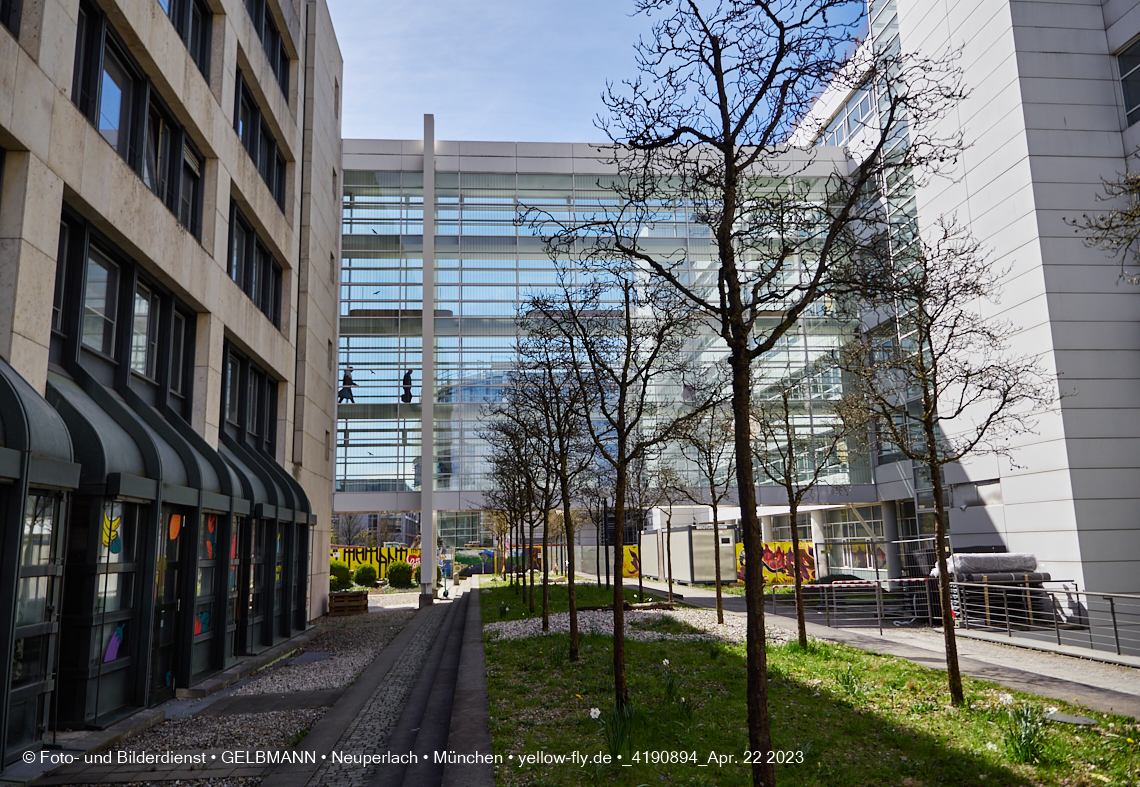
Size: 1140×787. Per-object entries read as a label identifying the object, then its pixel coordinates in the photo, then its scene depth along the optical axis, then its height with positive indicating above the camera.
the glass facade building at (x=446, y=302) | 39.50 +12.41
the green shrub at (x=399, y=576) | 41.91 -2.40
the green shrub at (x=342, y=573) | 37.06 -1.94
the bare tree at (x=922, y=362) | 9.23 +2.21
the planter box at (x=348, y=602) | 27.78 -2.52
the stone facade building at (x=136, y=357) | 8.70 +3.01
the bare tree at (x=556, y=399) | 13.75 +2.65
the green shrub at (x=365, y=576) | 40.78 -2.30
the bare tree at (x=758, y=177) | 5.96 +3.12
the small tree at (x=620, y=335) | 9.78 +2.87
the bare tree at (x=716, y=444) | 19.20 +1.97
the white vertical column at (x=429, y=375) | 38.22 +8.07
